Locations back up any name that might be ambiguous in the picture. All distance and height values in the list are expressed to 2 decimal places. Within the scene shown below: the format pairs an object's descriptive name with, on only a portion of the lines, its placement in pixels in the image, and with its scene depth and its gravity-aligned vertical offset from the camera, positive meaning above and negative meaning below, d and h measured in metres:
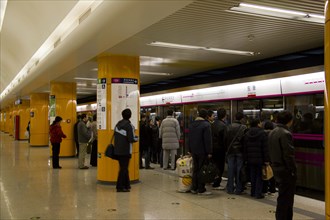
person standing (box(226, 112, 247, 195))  6.82 -0.74
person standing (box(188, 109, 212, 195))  6.61 -0.57
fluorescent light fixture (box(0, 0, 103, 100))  6.93 +2.26
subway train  6.82 +0.27
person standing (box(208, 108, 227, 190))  7.29 -0.55
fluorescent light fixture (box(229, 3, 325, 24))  4.59 +1.42
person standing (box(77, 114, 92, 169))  10.31 -0.66
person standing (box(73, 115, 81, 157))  12.52 -0.62
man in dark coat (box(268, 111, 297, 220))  4.13 -0.64
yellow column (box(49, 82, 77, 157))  13.88 +0.27
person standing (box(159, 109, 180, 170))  9.55 -0.49
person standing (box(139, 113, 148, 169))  10.11 -0.63
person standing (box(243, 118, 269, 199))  6.43 -0.67
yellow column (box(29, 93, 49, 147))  19.28 -0.18
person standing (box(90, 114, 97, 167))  10.99 -0.96
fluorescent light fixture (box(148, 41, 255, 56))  6.85 +1.41
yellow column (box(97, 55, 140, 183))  7.95 -0.08
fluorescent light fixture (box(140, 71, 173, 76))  11.47 +1.42
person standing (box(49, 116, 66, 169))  10.77 -0.66
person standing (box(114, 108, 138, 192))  7.08 -0.58
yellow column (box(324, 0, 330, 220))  1.81 +0.04
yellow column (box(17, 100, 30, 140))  24.97 +0.06
